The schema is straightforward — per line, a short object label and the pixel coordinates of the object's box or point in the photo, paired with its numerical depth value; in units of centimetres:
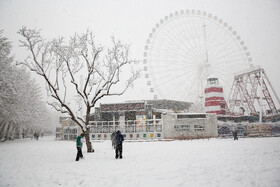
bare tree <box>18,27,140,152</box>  1504
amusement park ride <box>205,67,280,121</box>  4034
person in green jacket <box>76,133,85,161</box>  1107
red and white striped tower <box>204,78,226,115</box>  3994
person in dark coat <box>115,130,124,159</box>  1132
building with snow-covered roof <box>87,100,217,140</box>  2694
